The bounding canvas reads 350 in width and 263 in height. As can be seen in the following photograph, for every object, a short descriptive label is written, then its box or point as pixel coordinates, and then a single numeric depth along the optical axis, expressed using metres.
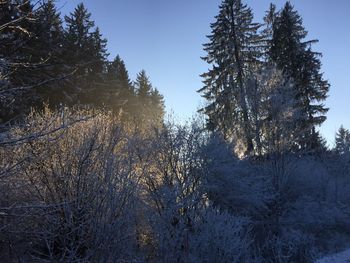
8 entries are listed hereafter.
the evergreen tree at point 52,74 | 23.39
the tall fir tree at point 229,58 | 32.03
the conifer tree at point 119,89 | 38.06
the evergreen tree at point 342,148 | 32.81
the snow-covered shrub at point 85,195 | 7.54
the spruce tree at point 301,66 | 30.83
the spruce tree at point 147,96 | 52.78
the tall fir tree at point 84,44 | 32.80
